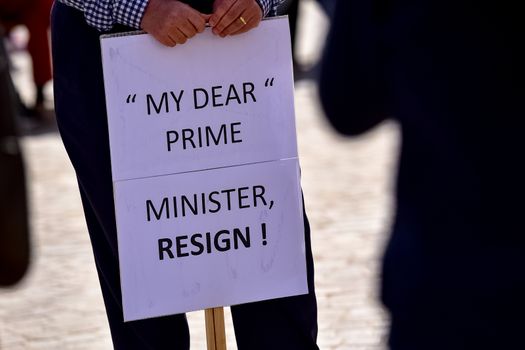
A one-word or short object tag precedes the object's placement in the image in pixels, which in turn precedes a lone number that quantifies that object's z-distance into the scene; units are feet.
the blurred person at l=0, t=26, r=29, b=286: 9.92
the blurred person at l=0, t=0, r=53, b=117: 46.20
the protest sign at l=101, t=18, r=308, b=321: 15.17
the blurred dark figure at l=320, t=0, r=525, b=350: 9.01
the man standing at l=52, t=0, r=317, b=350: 14.74
